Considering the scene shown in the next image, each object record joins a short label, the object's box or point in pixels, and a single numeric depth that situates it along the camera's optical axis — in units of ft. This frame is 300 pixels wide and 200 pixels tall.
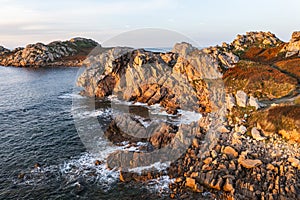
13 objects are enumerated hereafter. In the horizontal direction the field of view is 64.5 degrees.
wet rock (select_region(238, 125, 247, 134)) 113.91
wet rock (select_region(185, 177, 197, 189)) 87.58
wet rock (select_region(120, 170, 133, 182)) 95.41
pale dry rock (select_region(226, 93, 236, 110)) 141.12
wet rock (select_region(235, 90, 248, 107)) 136.55
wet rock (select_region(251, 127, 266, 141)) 105.98
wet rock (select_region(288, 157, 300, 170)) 87.81
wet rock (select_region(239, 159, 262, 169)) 91.25
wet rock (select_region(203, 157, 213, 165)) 96.86
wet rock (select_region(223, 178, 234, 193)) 83.25
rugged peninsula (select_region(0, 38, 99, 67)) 531.09
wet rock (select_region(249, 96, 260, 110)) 129.68
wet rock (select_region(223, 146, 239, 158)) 99.02
